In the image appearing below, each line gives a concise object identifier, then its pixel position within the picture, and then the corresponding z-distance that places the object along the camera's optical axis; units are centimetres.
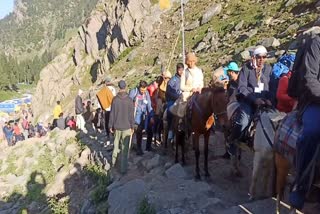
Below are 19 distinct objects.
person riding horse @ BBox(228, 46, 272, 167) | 428
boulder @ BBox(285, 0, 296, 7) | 1475
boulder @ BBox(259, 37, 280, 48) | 1131
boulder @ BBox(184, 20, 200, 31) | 1999
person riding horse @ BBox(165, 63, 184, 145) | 600
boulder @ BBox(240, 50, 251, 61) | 1078
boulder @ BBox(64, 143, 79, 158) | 906
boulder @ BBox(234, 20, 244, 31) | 1630
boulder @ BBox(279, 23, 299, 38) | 1195
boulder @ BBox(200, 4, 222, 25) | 1965
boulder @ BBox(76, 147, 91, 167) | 802
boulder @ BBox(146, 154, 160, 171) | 627
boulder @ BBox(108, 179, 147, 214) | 474
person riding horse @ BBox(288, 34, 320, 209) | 277
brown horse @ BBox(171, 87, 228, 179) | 472
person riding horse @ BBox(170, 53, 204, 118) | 539
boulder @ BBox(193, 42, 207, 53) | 1695
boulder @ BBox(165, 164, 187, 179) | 541
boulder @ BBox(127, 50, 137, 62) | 2289
